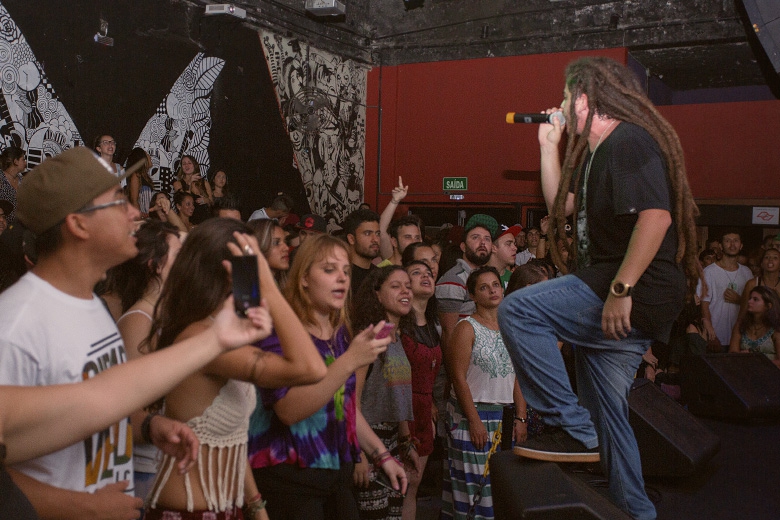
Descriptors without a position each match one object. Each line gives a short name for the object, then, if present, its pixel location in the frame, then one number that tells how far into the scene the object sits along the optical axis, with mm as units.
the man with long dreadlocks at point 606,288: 2518
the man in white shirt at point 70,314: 1492
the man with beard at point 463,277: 4887
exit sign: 11578
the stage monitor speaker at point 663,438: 4141
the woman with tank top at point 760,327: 6770
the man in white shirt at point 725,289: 7781
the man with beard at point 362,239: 5219
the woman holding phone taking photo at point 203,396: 1913
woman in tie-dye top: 2212
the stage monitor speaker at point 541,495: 2332
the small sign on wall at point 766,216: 10211
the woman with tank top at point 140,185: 6839
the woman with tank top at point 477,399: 3957
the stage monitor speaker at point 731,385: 5913
